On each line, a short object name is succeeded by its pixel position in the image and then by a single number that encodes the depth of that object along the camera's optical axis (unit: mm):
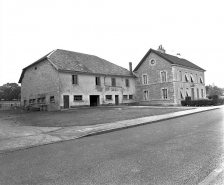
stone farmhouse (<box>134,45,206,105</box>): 32500
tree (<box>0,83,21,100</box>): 72688
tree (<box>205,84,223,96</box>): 75188
